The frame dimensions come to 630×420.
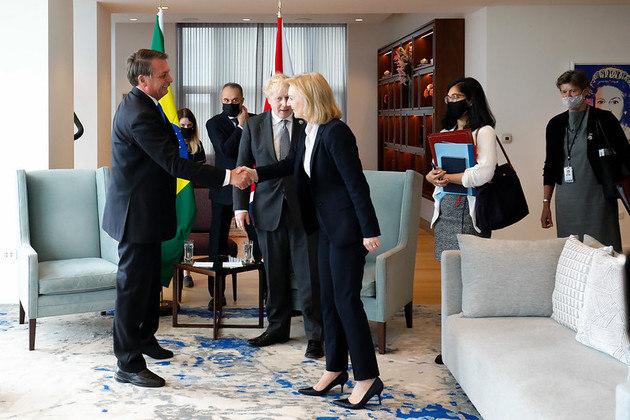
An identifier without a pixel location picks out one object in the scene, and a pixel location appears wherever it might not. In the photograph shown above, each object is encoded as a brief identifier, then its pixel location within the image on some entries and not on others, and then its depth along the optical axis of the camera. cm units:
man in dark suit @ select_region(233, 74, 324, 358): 430
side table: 454
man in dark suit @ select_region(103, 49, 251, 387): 356
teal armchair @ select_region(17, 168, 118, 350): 430
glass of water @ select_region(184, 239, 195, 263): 482
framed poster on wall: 759
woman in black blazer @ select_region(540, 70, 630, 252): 468
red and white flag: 564
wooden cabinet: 855
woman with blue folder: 369
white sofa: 243
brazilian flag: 532
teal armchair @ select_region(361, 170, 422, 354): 428
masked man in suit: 509
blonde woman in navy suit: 320
